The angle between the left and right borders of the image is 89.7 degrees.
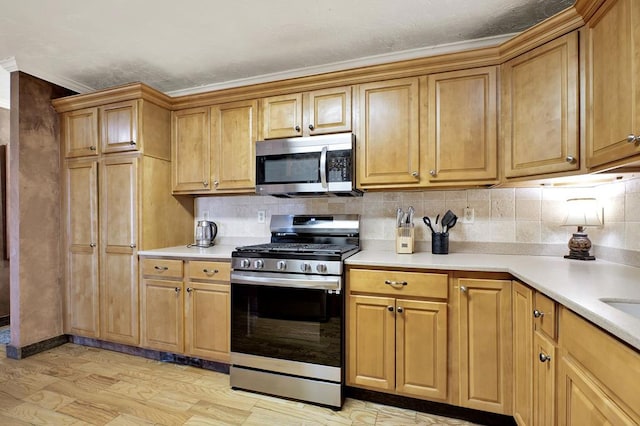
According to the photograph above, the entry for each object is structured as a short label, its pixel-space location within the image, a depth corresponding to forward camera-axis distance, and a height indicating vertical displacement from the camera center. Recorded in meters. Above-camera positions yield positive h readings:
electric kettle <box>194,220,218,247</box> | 2.86 -0.20
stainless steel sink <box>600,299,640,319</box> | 1.09 -0.33
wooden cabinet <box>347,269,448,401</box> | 1.88 -0.74
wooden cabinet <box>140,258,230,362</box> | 2.37 -0.74
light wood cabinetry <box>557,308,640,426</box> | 0.82 -0.49
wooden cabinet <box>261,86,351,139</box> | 2.34 +0.73
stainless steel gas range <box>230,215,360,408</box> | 2.02 -0.73
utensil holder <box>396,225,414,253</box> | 2.34 -0.21
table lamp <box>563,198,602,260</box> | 1.93 -0.06
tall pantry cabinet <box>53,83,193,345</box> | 2.64 +0.08
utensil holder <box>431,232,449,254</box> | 2.30 -0.24
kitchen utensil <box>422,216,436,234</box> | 2.38 -0.09
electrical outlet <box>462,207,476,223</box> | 2.40 -0.04
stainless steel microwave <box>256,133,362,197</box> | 2.28 +0.33
